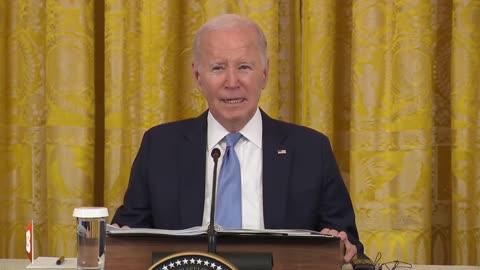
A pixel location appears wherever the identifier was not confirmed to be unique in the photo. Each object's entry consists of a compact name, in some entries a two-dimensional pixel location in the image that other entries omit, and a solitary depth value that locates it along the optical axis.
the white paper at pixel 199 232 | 4.87
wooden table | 5.13
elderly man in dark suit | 5.35
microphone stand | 4.84
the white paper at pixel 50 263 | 5.10
